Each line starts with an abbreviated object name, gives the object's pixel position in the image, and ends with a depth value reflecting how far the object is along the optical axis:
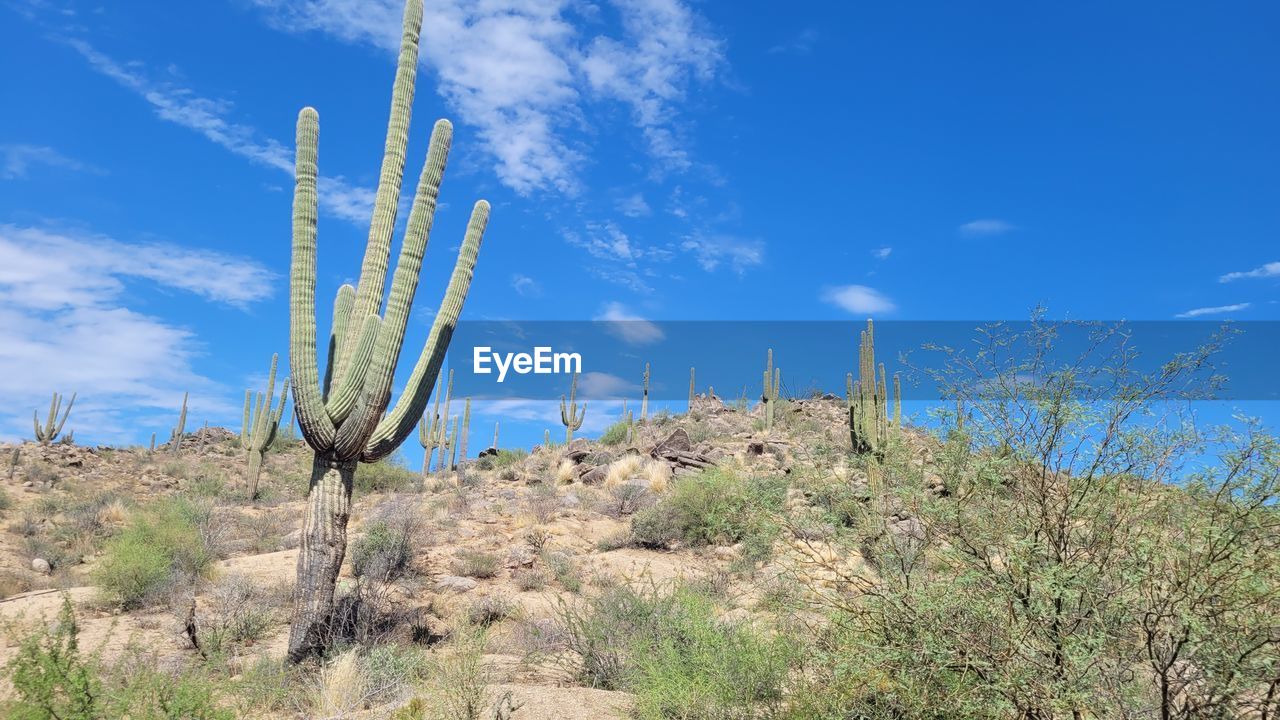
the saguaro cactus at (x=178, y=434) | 36.91
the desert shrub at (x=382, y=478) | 22.78
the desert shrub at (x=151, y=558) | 11.14
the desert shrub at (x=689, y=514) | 13.98
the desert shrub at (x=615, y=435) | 29.48
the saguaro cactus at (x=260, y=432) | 22.73
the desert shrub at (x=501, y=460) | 29.02
